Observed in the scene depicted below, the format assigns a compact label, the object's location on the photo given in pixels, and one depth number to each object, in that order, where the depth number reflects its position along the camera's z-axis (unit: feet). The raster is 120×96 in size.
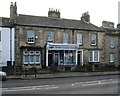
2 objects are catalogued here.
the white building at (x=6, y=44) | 82.48
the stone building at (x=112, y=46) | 109.09
